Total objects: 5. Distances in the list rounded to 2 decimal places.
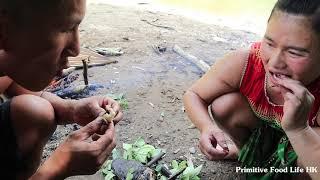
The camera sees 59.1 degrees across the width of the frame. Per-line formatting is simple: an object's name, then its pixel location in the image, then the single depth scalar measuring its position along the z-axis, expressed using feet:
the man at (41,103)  3.44
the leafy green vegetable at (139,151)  6.04
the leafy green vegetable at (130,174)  5.43
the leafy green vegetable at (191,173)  5.76
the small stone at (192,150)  6.43
